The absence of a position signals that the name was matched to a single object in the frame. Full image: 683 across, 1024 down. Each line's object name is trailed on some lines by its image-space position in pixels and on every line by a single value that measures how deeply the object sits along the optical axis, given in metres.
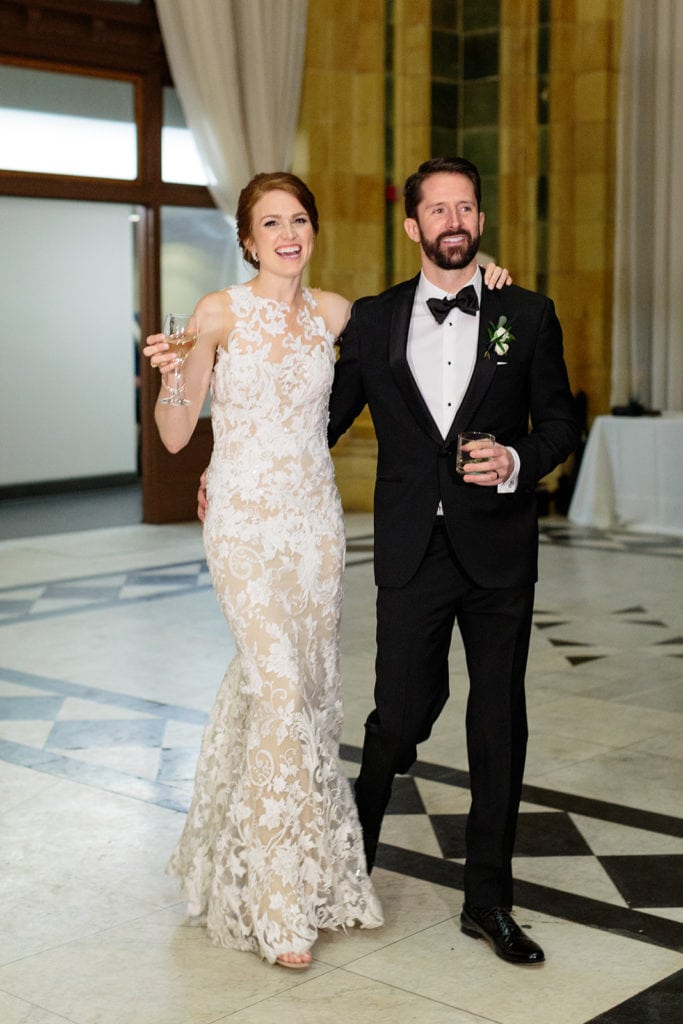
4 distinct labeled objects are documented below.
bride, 3.16
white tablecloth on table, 10.34
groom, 3.13
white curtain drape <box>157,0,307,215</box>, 10.57
